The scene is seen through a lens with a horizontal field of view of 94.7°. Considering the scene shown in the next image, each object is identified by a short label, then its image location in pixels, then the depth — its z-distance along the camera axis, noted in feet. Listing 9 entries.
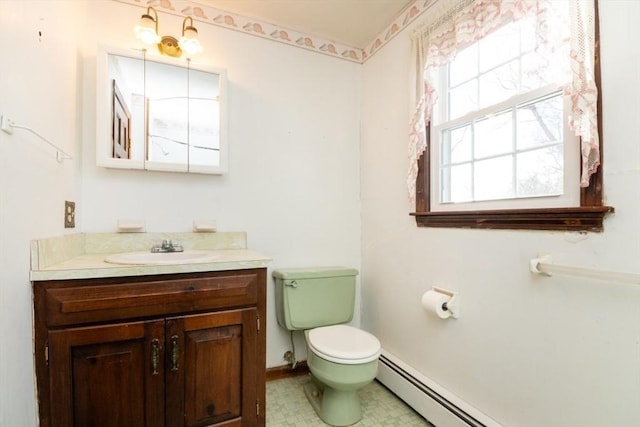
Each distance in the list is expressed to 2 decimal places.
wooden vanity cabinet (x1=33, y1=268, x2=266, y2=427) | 3.41
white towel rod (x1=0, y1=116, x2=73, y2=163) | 2.74
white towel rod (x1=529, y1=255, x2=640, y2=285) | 2.73
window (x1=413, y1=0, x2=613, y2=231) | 3.41
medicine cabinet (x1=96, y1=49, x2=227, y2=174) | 5.02
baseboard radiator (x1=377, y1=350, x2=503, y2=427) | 4.28
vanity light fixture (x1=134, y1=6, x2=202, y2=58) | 5.12
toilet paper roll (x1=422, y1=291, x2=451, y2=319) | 4.66
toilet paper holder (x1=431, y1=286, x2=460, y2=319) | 4.65
